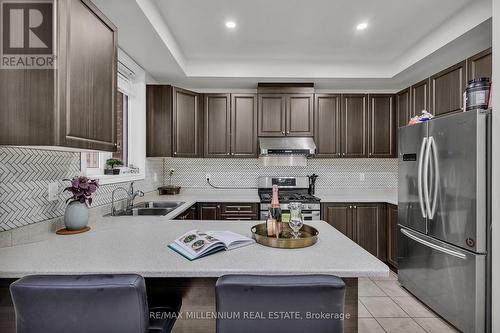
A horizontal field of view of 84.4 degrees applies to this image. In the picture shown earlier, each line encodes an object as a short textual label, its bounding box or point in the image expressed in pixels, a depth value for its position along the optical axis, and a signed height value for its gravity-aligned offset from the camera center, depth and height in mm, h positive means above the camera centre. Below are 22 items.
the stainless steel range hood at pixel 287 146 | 3656 +270
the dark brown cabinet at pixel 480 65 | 2295 +883
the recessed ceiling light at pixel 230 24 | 2658 +1386
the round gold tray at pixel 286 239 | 1407 -390
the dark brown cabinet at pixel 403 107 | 3520 +781
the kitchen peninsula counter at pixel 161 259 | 1155 -426
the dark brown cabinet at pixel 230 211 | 3477 -566
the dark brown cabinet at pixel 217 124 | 3818 +585
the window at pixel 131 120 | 3152 +563
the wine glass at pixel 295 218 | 1538 -289
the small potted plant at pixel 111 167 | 2713 -13
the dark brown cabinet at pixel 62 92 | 1270 +355
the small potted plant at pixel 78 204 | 1755 -245
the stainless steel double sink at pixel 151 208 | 2645 -435
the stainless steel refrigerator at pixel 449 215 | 1997 -402
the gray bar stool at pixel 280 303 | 891 -450
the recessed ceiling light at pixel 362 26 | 2678 +1381
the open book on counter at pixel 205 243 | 1306 -387
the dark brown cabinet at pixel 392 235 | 3355 -854
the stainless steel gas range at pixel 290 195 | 3465 -396
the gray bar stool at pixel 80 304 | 901 -455
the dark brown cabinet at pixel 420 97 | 3176 +828
